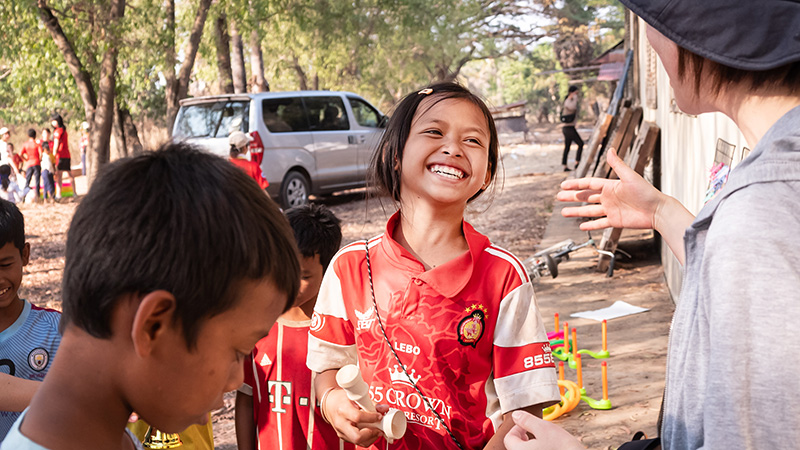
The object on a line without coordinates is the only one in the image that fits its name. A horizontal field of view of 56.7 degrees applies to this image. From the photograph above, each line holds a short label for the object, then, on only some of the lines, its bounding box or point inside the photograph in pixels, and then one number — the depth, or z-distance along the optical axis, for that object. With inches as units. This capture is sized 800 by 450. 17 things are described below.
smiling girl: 75.9
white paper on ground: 249.0
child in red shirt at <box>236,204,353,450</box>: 98.0
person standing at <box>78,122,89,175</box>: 856.9
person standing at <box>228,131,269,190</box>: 353.0
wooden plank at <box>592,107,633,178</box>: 386.9
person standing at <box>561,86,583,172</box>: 687.1
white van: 490.9
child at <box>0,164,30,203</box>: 599.5
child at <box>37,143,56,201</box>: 607.4
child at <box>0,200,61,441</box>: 88.2
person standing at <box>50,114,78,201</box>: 628.7
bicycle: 290.3
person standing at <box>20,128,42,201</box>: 612.4
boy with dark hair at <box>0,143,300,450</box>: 40.6
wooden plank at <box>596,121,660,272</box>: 309.9
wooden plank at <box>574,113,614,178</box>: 459.5
